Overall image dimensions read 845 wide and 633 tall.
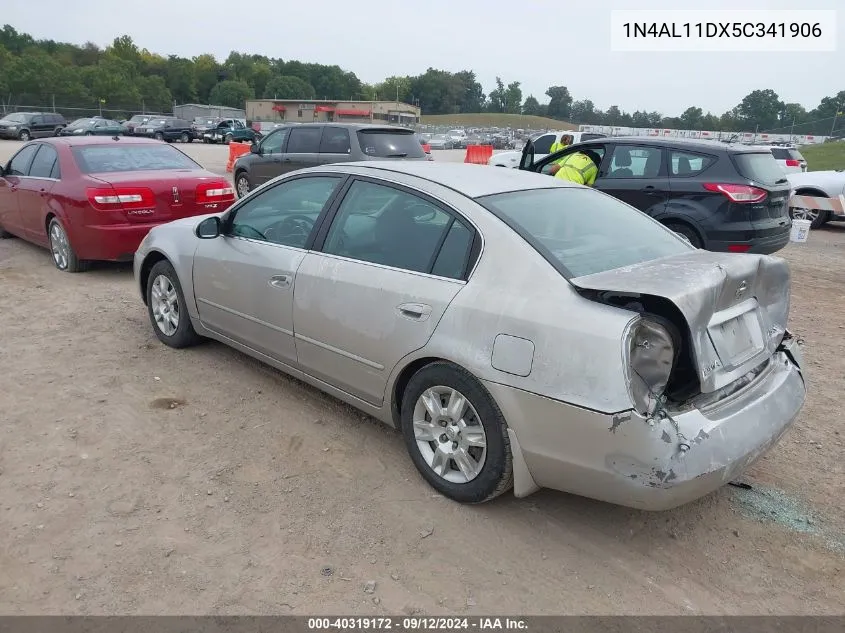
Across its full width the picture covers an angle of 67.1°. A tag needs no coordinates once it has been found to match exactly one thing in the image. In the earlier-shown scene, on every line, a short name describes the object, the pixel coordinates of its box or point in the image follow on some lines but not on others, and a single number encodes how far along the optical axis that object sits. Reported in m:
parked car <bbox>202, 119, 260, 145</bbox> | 38.82
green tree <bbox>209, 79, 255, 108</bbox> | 101.62
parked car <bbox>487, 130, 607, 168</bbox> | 18.02
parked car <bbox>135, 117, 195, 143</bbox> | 37.69
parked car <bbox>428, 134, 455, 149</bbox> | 47.69
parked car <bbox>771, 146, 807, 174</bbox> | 17.28
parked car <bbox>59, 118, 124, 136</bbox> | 31.24
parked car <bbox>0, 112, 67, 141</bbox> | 33.78
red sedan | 6.62
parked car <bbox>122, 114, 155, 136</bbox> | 38.44
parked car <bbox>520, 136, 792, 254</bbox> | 7.01
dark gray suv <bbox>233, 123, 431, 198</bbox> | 10.79
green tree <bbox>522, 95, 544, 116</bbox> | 150.38
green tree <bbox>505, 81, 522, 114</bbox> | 153.88
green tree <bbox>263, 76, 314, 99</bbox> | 114.38
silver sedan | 2.51
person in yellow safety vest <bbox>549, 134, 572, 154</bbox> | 15.18
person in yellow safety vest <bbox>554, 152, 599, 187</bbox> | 7.63
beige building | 74.94
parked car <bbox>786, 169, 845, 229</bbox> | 12.11
